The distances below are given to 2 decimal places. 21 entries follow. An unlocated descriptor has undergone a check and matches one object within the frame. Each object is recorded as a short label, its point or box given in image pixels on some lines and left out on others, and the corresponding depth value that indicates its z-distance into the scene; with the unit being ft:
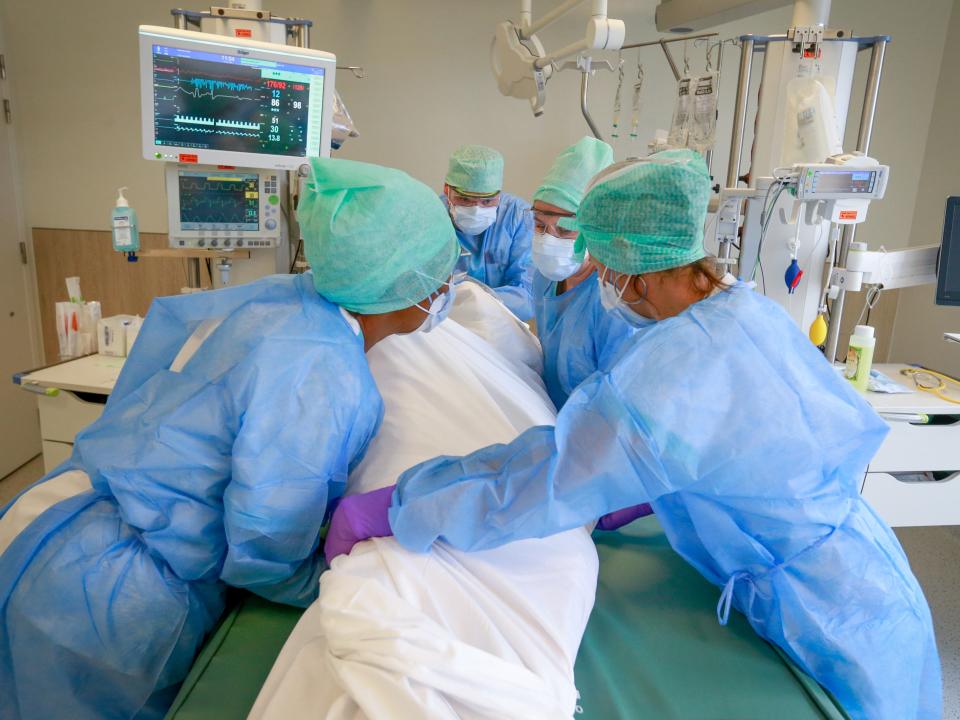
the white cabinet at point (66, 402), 6.60
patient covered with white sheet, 2.77
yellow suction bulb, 7.32
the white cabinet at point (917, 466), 6.81
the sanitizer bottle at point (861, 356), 7.21
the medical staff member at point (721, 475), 3.20
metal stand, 6.68
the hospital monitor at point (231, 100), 6.23
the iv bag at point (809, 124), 6.57
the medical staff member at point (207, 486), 3.61
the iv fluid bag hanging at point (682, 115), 8.29
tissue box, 7.69
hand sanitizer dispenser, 7.24
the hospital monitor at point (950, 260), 6.17
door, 10.46
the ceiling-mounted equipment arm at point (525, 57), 6.93
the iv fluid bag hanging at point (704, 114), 7.95
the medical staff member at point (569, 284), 5.71
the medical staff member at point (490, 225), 8.35
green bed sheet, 3.37
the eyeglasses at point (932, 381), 7.42
